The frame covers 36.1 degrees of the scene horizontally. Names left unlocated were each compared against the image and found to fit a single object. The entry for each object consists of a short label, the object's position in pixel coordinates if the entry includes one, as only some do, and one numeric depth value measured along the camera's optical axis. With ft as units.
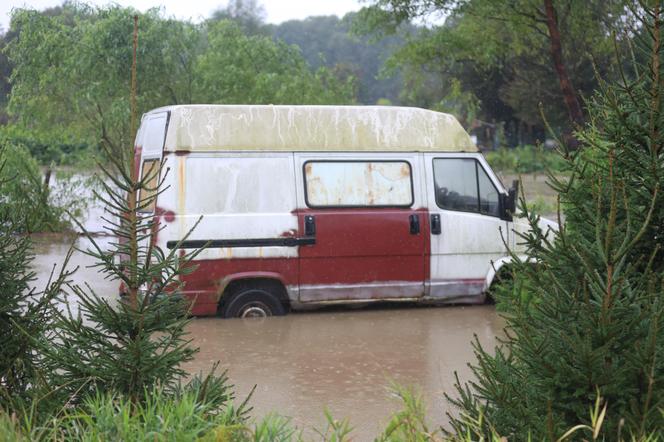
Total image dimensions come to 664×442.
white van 36.27
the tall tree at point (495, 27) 61.36
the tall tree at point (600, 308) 13.21
